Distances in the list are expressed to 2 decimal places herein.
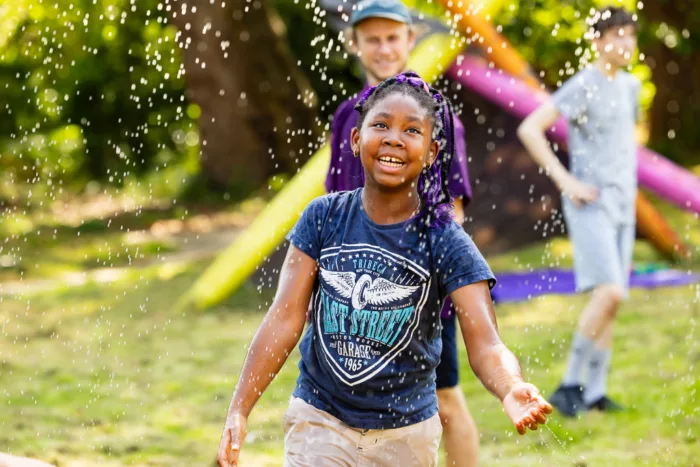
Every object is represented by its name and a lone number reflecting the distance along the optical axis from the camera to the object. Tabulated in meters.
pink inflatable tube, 16.55
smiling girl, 5.40
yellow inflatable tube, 15.44
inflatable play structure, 15.88
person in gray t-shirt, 10.25
